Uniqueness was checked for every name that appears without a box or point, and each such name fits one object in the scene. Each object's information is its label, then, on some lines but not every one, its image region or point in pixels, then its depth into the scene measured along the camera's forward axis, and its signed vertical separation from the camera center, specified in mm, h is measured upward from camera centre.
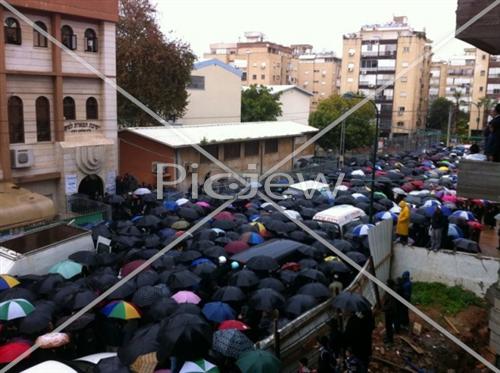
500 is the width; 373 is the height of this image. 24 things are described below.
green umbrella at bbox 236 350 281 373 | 6887 -3398
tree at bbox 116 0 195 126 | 27047 +1881
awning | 15219 -3279
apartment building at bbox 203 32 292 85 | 76500 +6267
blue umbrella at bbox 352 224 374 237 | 13695 -3210
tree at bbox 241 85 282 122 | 45188 -89
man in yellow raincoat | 13170 -2880
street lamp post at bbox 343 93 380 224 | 15546 -2846
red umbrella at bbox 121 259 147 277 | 11156 -3540
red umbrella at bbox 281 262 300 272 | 11297 -3455
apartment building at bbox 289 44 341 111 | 77625 +4831
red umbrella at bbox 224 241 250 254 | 12375 -3382
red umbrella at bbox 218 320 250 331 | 8336 -3504
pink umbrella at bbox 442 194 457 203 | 19359 -3241
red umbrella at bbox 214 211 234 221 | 15655 -3394
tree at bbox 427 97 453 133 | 67688 -506
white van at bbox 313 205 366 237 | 15170 -3278
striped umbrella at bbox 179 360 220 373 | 6848 -3456
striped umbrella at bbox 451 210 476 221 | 15586 -3101
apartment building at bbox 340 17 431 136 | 62125 +4717
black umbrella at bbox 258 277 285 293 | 10008 -3405
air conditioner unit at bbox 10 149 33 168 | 17688 -2065
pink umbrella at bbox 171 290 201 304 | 9605 -3563
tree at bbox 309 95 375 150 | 39594 -1330
